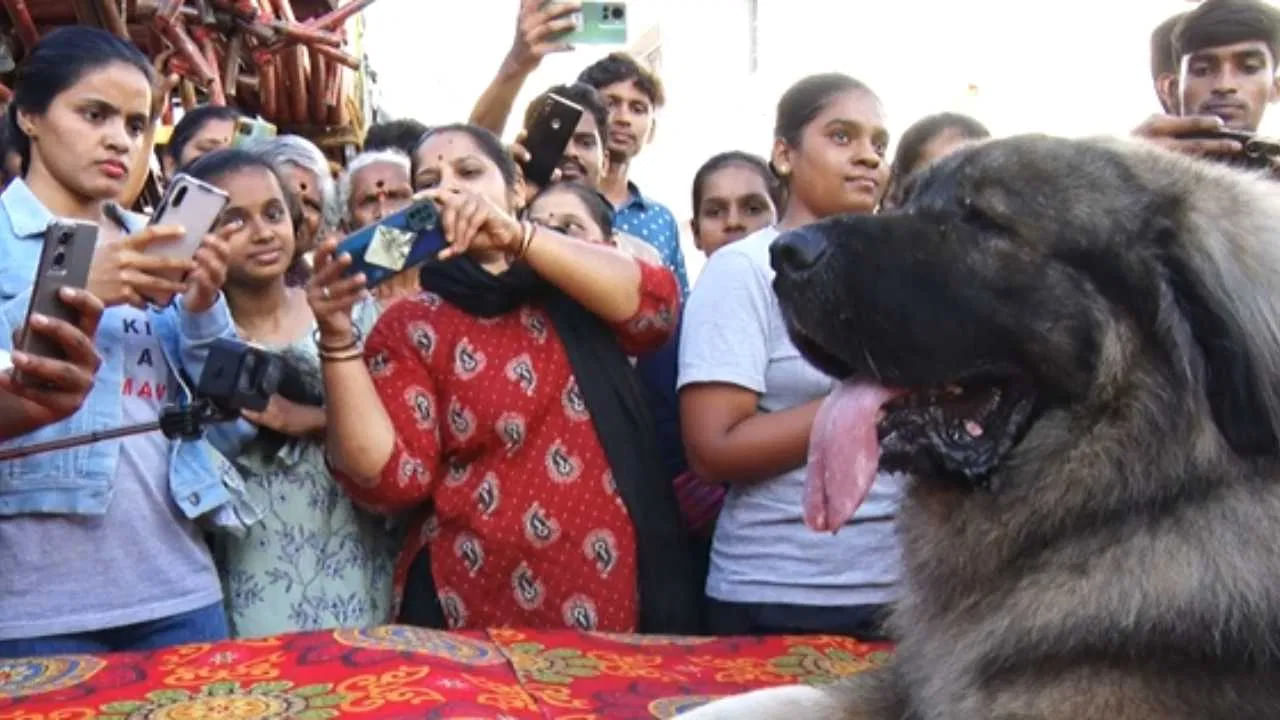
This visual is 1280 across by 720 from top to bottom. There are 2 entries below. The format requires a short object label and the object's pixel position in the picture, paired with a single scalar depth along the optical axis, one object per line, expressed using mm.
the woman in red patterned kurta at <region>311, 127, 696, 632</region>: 2920
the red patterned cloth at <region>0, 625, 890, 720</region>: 2418
